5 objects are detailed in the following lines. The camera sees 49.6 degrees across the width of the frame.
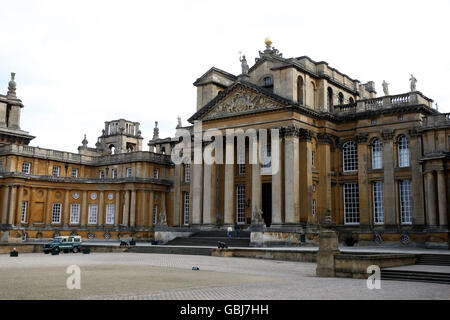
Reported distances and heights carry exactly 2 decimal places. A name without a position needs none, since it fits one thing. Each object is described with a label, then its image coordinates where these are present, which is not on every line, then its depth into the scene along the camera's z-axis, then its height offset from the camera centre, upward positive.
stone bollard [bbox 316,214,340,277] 19.38 -0.96
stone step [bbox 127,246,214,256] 33.12 -1.58
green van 36.38 -1.33
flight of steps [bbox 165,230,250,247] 37.61 -0.93
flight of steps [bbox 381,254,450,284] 17.39 -1.71
